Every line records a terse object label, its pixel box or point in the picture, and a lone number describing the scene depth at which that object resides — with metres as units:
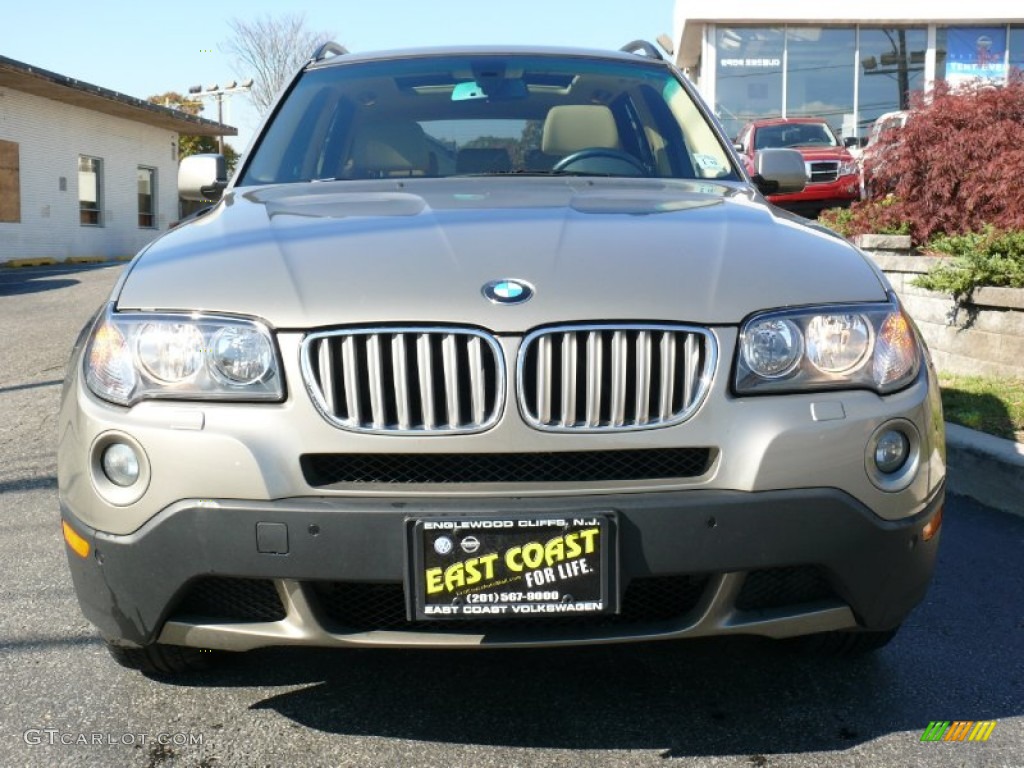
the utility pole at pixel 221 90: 46.66
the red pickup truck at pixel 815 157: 16.64
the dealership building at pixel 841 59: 25.73
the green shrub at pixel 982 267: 6.53
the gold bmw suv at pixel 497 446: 2.29
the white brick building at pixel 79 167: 24.00
